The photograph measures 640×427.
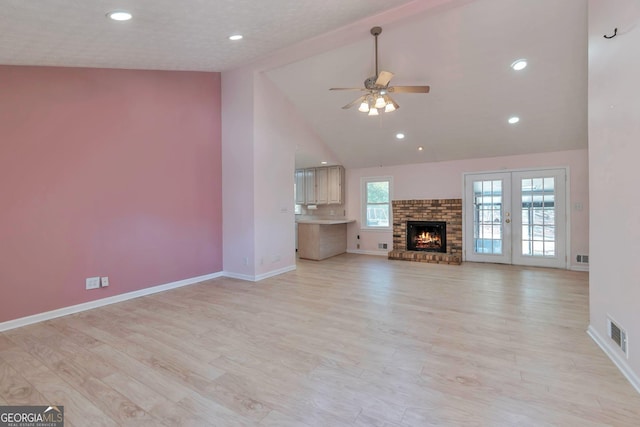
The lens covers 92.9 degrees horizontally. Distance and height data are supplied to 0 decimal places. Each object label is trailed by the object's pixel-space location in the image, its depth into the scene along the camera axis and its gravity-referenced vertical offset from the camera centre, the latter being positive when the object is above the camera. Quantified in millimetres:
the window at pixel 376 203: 7537 +67
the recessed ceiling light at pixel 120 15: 2473 +1598
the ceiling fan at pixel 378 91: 3422 +1328
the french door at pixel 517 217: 5805 -266
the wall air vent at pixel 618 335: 2160 -977
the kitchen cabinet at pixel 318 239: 6855 -768
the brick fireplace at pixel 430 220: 6609 -401
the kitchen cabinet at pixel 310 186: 8234 +548
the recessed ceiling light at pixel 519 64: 3982 +1856
